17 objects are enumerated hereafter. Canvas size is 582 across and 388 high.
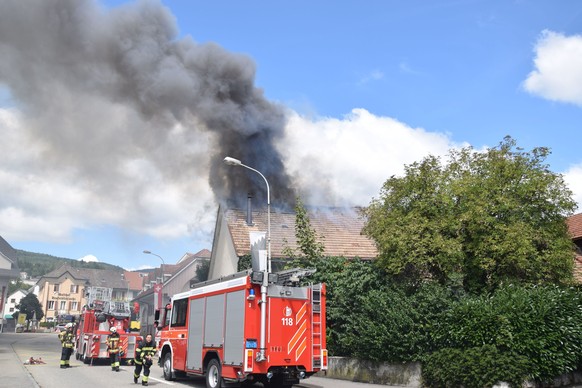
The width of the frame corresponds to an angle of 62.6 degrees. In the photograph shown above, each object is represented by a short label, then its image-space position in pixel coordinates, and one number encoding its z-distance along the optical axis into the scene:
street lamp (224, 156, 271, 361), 10.67
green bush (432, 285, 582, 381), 11.35
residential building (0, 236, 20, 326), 72.31
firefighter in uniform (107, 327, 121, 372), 17.98
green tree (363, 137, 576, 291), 14.70
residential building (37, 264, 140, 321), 97.50
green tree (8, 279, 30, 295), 140.12
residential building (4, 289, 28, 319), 108.07
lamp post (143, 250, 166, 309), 35.08
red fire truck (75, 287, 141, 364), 20.70
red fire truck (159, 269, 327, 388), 10.80
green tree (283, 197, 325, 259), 19.91
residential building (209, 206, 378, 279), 26.91
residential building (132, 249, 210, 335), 60.31
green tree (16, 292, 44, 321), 81.81
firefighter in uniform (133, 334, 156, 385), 13.14
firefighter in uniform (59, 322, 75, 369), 18.03
